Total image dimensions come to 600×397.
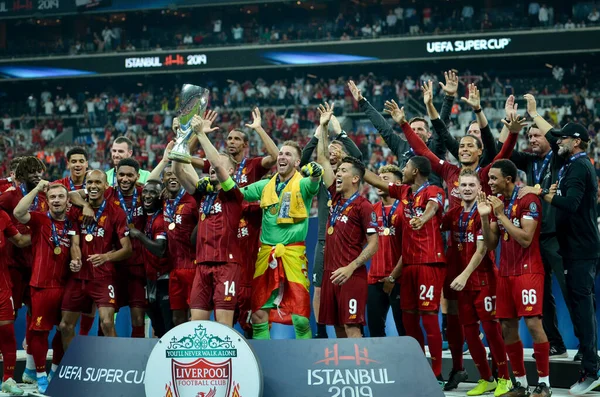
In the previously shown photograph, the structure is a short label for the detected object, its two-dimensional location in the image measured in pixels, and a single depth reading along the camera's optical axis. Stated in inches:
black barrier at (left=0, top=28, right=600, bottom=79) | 1059.3
